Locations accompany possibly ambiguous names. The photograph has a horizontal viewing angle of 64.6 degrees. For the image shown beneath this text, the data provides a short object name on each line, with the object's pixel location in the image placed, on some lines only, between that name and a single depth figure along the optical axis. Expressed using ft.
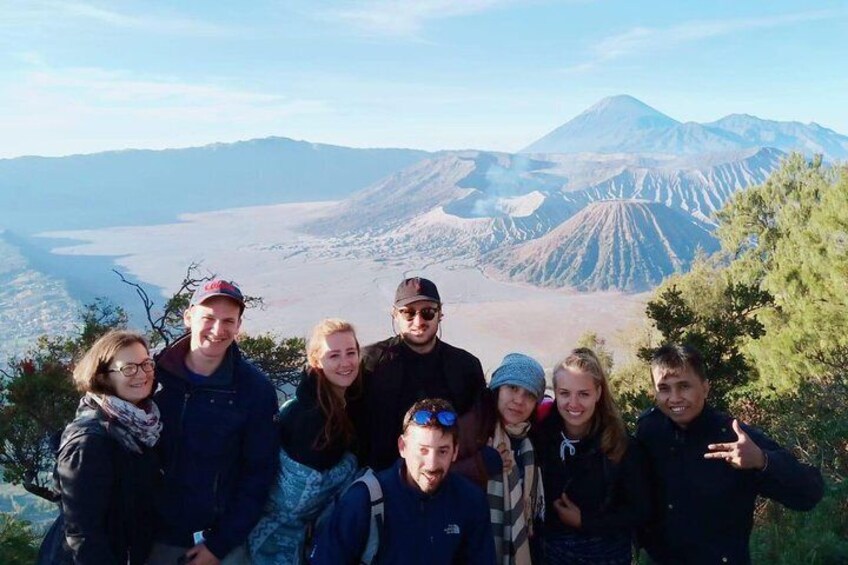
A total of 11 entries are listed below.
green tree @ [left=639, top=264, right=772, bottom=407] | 29.40
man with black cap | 9.65
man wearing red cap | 8.82
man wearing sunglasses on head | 7.91
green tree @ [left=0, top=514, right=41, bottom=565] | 18.31
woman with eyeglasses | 7.72
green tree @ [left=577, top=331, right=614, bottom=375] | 74.58
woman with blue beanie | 9.09
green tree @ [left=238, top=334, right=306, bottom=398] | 37.65
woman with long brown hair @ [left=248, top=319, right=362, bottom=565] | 9.08
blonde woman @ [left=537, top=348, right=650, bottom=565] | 9.38
